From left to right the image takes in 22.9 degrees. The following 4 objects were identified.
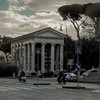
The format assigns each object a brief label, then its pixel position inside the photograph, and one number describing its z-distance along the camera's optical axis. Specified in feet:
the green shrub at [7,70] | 160.97
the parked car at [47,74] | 176.68
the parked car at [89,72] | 116.10
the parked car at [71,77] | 109.00
